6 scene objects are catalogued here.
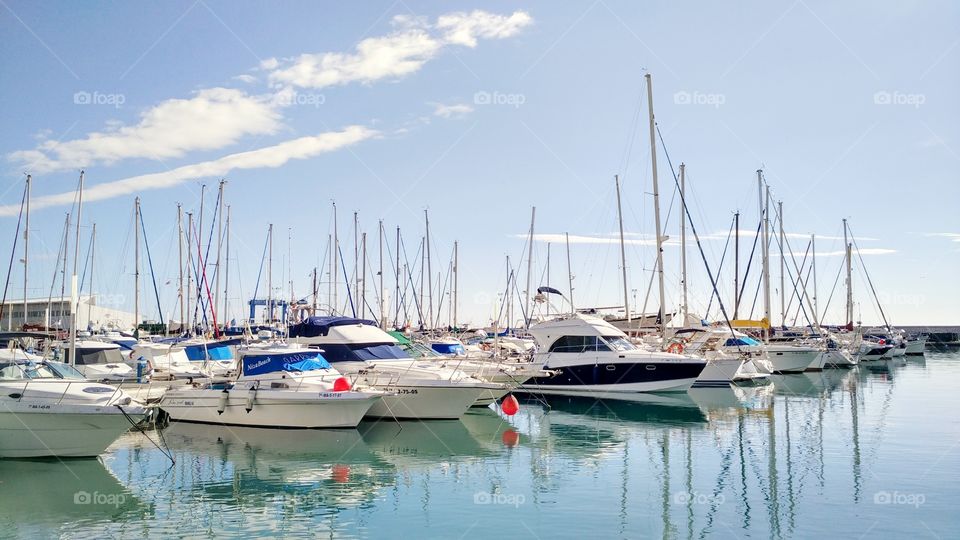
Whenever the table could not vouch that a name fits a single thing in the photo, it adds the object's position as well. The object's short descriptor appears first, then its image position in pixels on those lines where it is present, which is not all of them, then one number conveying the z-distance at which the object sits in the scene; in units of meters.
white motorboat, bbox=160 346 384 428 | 20.28
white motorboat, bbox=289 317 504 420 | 22.75
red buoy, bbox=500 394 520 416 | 22.44
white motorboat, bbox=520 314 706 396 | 28.41
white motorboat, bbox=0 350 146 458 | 15.40
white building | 68.75
